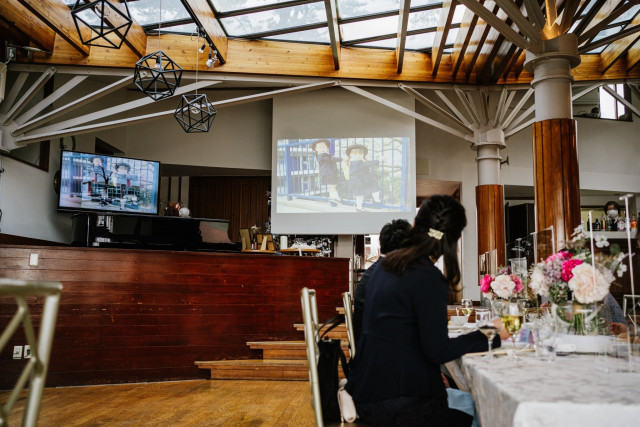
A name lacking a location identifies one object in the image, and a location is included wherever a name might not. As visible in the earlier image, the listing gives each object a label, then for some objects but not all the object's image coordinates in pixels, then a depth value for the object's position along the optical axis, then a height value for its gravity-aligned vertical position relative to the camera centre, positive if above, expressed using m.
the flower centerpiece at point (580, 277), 2.18 -0.03
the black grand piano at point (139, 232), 6.83 +0.41
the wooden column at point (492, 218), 9.52 +0.85
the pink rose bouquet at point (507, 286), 3.05 -0.09
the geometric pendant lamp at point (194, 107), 6.40 +1.83
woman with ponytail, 1.82 -0.22
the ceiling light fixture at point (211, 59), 7.23 +2.60
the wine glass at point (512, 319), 2.03 -0.18
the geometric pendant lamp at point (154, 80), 5.35 +1.89
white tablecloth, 1.28 -0.31
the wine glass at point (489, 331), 1.94 -0.21
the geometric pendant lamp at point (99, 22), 7.23 +3.20
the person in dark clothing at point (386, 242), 3.37 +0.17
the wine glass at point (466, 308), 3.45 -0.24
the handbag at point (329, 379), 2.13 -0.41
